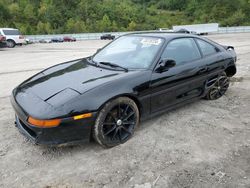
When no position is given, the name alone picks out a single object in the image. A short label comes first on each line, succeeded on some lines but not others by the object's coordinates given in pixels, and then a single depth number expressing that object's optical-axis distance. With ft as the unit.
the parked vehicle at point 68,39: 139.51
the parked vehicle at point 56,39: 137.64
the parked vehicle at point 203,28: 146.92
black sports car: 9.68
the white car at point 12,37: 69.36
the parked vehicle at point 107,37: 141.26
